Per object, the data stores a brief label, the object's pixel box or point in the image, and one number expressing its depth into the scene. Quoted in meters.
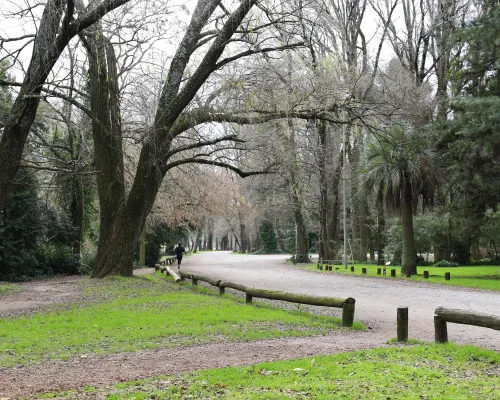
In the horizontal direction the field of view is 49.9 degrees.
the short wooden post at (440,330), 9.00
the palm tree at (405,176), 24.95
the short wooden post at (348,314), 11.46
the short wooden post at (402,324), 9.32
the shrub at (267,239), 70.25
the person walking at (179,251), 31.96
